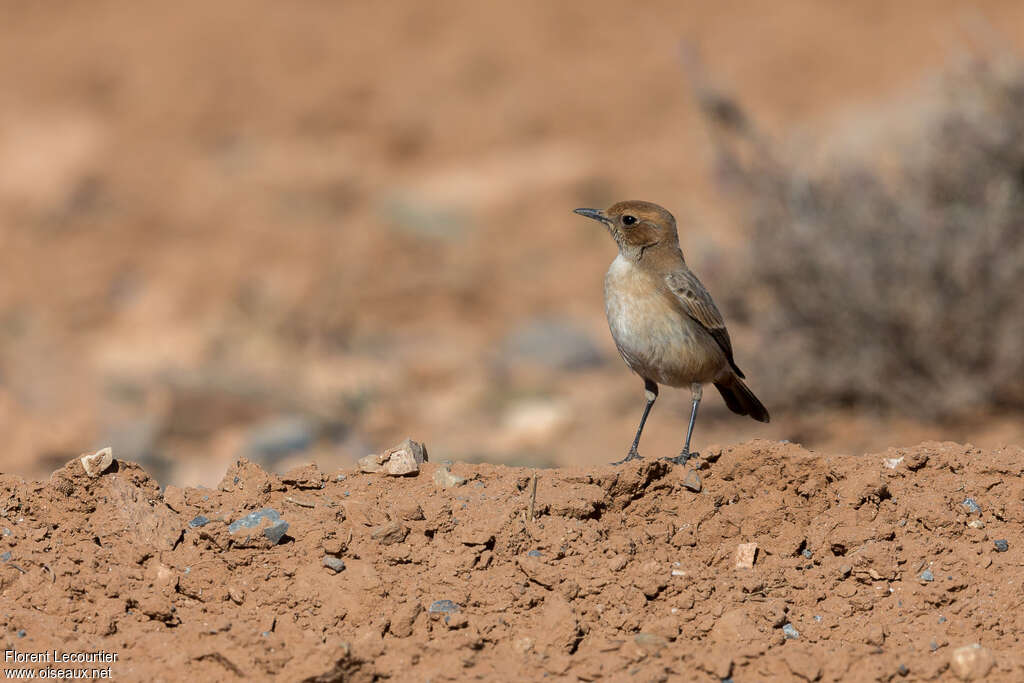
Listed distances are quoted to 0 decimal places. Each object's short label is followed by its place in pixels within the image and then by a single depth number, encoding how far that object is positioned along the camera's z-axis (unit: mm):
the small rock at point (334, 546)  9195
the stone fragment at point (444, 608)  8859
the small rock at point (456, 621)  8758
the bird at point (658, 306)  12516
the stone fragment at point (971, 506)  9828
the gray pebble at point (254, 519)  9266
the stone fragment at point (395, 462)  10094
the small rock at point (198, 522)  9375
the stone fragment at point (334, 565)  9094
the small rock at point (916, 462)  10172
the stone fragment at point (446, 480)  9961
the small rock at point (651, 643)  8680
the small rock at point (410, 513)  9516
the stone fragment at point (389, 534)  9305
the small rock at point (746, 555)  9547
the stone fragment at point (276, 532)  9227
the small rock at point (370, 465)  10141
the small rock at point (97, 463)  9625
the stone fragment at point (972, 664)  8477
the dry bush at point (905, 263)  20359
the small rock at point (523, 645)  8703
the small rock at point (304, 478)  9891
